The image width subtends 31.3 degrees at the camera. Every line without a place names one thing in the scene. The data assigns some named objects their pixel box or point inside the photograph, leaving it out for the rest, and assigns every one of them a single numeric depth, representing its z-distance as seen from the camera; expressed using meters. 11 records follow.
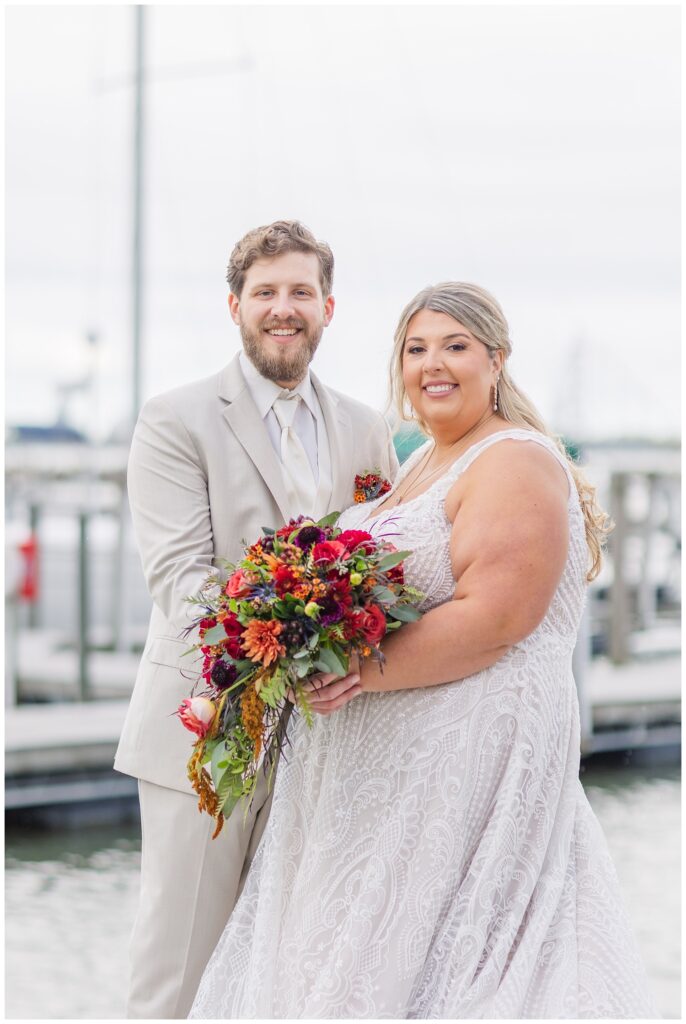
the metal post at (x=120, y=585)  10.58
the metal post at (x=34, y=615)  12.08
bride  2.71
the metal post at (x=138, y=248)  10.79
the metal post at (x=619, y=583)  10.97
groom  3.28
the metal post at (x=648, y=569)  12.02
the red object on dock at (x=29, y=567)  10.43
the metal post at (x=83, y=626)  9.14
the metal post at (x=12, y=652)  9.34
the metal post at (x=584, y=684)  9.41
